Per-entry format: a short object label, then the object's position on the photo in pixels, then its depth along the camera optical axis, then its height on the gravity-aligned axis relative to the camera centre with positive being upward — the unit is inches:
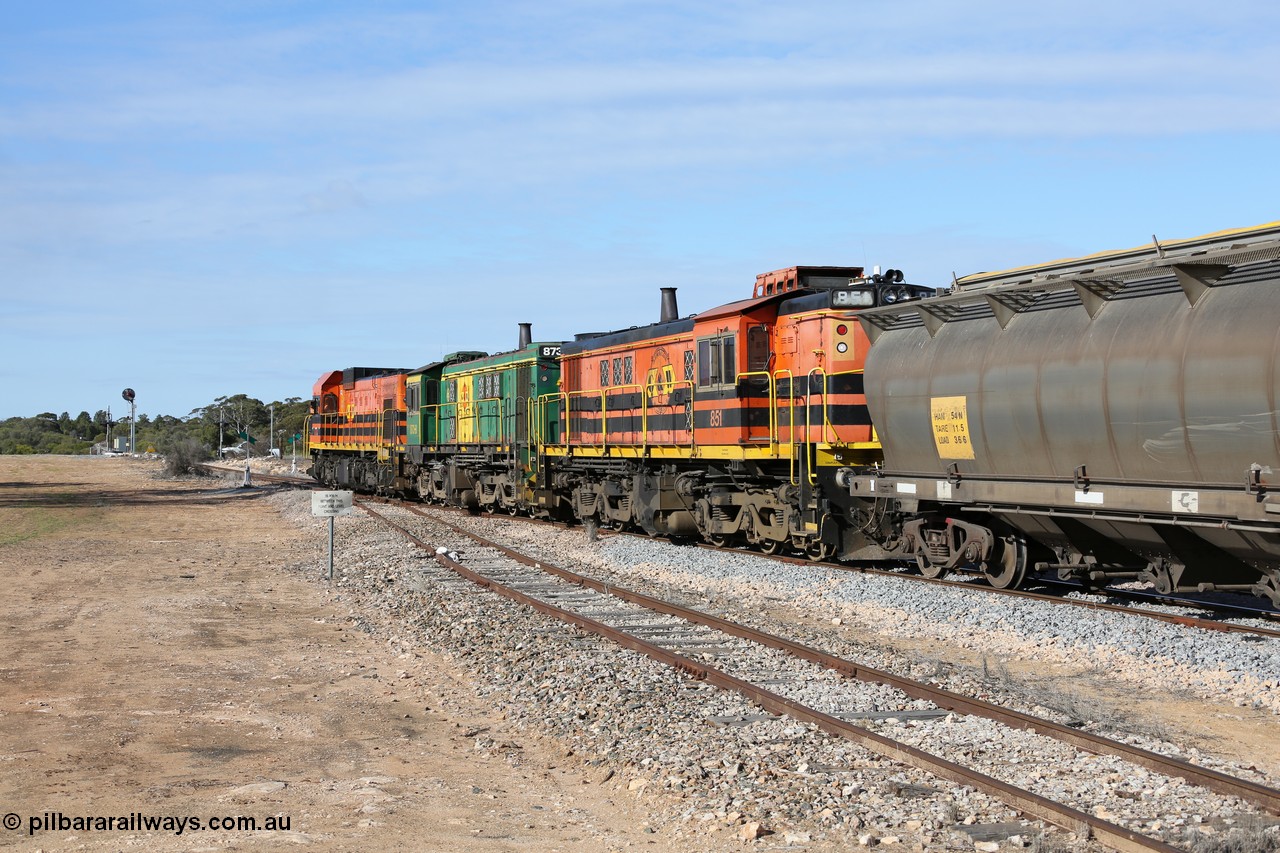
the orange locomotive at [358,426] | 1652.3 +30.2
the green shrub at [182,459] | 2647.6 -20.1
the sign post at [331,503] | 759.5 -36.6
